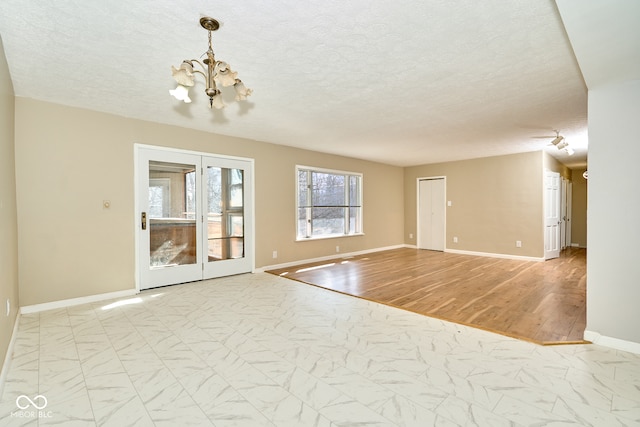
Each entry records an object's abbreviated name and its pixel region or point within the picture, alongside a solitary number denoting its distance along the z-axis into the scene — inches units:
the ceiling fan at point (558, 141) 193.2
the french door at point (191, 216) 166.4
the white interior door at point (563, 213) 299.6
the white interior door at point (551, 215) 253.9
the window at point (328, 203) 249.0
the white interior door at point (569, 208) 338.6
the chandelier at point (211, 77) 73.7
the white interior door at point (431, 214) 315.9
